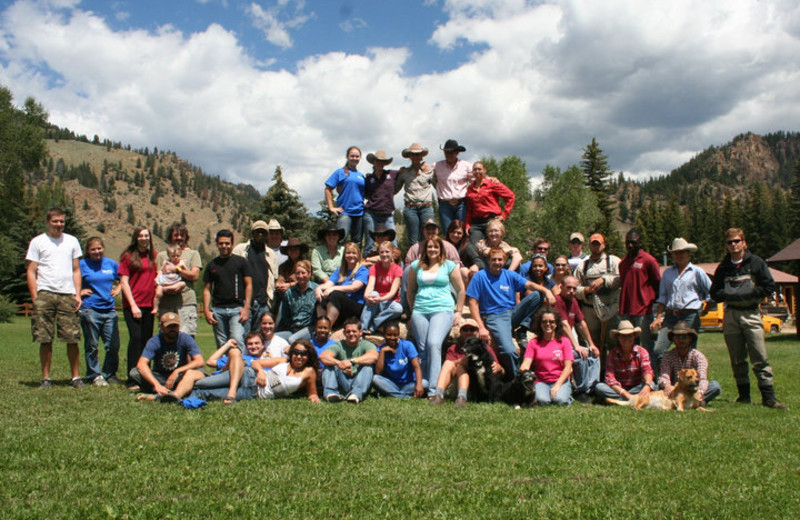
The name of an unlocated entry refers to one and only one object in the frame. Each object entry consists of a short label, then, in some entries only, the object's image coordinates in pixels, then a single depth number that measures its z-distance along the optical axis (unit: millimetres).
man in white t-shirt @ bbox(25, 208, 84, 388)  7520
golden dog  6926
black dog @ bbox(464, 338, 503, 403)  7191
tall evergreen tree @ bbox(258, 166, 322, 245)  34469
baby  8094
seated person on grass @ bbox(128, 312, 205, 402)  6852
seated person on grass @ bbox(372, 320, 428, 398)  7469
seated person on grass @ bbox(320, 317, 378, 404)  7133
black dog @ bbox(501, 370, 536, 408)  6836
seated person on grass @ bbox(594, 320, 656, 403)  7387
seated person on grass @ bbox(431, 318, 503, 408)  6983
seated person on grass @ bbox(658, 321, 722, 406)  7230
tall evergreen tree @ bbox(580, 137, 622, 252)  62600
